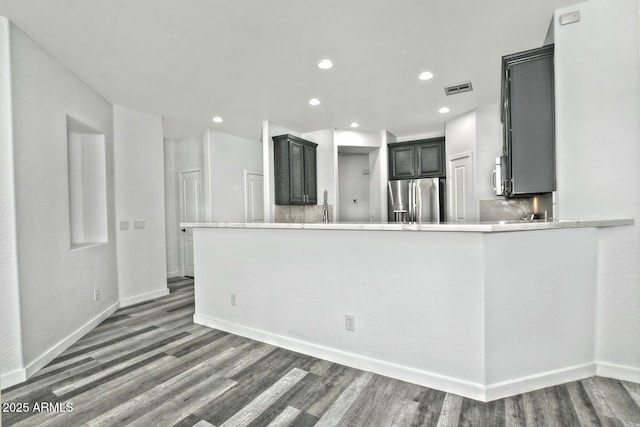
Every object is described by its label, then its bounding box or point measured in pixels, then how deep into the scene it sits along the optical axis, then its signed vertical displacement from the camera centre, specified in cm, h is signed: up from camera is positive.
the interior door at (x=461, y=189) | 455 +26
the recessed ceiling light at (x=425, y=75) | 326 +136
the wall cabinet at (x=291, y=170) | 498 +64
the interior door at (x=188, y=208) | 564 +8
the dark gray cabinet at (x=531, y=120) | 238 +63
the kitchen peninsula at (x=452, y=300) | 194 -63
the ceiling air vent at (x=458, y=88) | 353 +134
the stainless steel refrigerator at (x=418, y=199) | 531 +14
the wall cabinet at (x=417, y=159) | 538 +83
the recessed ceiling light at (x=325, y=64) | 297 +137
